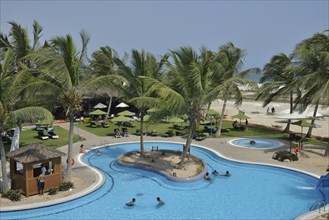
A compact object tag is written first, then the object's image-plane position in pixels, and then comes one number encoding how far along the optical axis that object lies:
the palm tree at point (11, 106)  12.65
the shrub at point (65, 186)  15.01
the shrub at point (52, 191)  14.63
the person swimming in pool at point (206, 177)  17.67
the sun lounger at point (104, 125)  34.46
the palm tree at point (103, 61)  34.81
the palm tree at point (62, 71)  13.91
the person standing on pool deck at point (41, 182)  14.43
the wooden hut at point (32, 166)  14.20
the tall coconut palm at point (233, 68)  27.72
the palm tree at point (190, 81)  16.72
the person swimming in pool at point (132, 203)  14.03
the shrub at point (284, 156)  21.02
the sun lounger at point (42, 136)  26.91
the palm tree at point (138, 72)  19.75
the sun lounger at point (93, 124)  34.56
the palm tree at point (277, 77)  31.80
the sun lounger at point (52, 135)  27.56
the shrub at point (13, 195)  13.76
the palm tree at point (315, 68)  19.66
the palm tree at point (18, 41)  22.56
